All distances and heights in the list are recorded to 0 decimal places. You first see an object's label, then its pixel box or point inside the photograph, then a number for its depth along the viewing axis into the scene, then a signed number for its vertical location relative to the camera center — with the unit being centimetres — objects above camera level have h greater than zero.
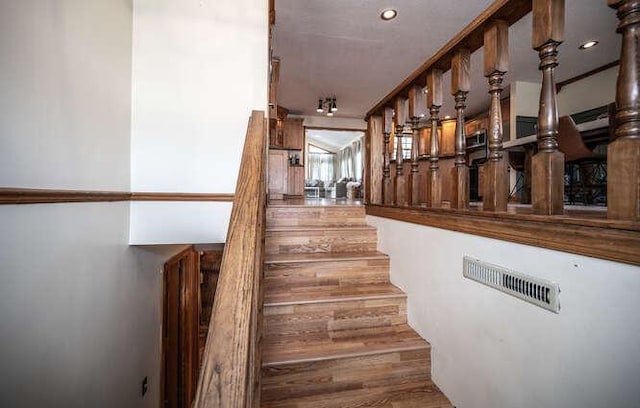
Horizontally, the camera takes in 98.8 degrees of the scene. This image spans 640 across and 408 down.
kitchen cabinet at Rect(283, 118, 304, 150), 682 +181
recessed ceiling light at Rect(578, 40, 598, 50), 340 +204
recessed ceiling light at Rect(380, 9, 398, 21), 291 +207
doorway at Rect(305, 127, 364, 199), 955 +217
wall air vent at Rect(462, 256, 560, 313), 84 -27
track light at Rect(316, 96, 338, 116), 564 +215
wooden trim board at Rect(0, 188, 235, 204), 93 +5
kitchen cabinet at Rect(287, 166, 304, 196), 696 +65
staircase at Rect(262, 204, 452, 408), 129 -70
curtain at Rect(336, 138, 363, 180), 1102 +205
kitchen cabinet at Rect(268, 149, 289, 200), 556 +67
